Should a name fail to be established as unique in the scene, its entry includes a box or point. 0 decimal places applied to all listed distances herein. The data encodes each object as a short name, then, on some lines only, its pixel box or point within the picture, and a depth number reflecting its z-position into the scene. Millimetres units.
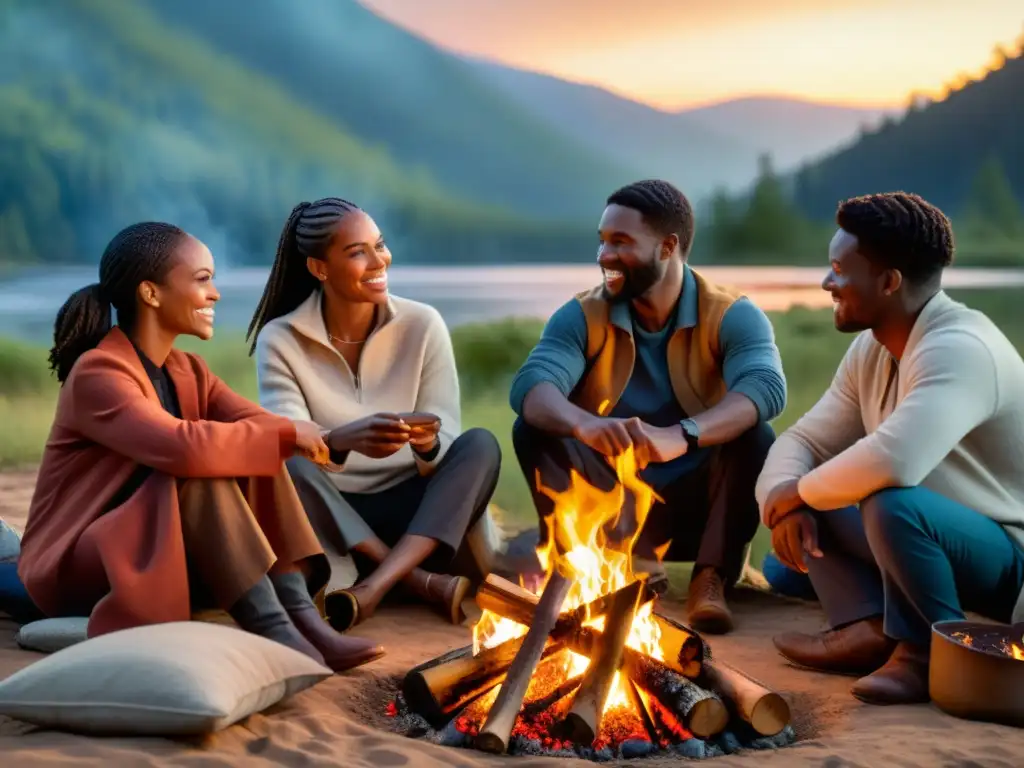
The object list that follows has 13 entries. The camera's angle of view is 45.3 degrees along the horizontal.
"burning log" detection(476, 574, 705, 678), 3430
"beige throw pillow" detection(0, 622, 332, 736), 2842
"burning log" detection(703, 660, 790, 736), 3176
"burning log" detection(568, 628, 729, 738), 3193
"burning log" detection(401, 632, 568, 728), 3326
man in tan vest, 4512
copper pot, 3182
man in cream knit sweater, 3486
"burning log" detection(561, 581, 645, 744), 3121
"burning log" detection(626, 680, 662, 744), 3254
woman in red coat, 3430
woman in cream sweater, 4453
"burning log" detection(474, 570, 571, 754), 3080
